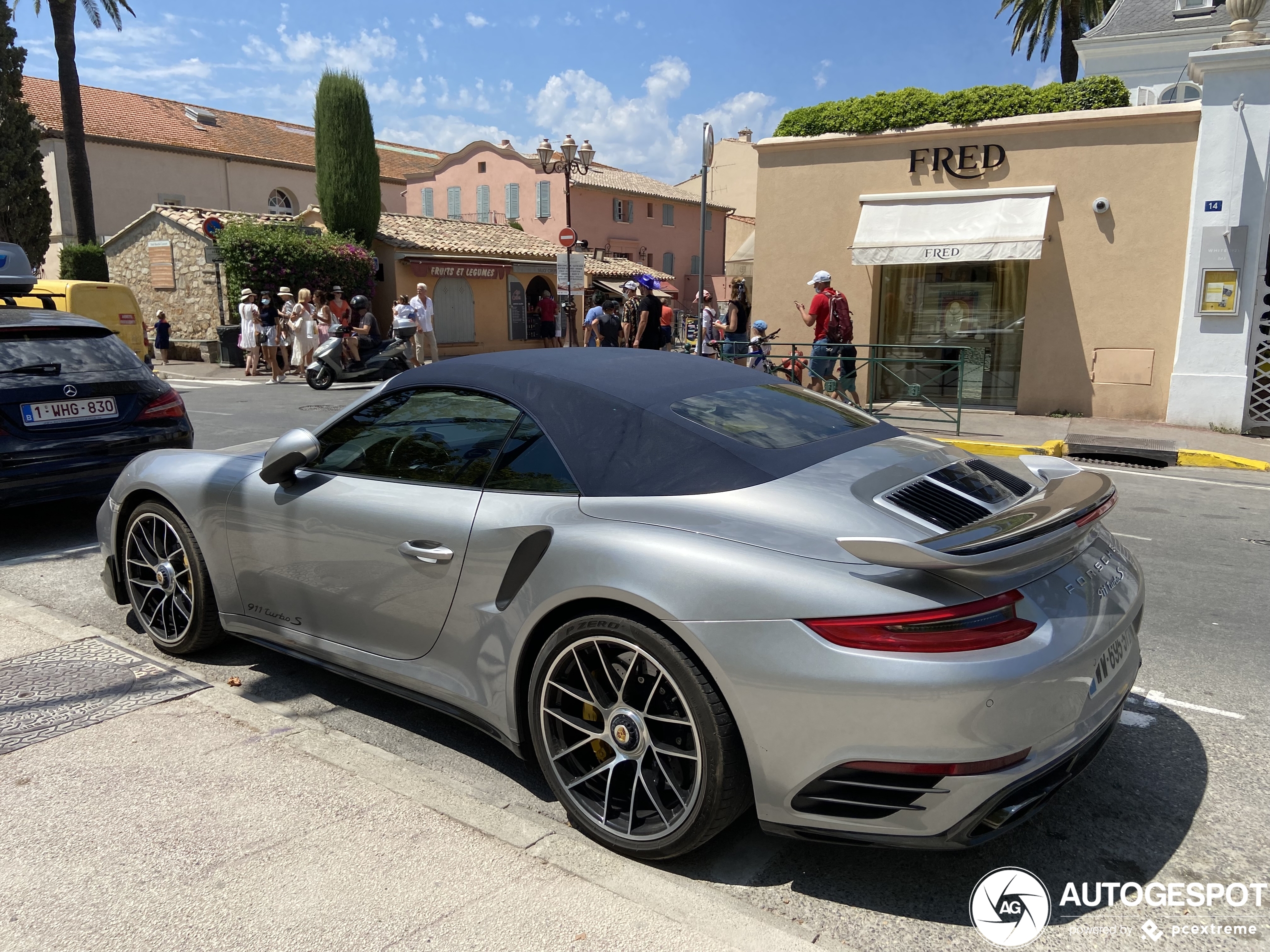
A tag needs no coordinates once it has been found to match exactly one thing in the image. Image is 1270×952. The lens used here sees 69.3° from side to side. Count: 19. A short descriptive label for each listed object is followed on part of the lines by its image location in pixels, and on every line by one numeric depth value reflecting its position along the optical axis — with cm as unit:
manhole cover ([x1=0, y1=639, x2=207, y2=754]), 354
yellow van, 1426
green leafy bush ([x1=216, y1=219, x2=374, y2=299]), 2489
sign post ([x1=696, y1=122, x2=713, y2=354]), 1371
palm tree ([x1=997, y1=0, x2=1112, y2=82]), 2584
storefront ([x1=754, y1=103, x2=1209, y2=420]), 1277
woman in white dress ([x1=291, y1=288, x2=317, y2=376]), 1931
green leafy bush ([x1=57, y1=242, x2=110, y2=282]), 2619
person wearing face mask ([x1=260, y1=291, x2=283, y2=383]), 1983
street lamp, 2246
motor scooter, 1688
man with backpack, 1263
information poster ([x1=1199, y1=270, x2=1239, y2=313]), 1195
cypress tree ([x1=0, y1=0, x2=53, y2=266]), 2736
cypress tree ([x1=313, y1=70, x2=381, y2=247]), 2833
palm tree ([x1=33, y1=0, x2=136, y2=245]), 2570
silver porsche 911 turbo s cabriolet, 227
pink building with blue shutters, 4753
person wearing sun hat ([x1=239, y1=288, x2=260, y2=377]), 2086
